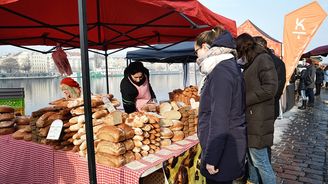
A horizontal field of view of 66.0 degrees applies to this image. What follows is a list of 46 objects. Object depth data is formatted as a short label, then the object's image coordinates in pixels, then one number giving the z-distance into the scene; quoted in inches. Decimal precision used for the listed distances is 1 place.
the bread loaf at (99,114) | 99.6
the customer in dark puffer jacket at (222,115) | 66.2
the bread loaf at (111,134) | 83.6
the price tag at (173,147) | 100.5
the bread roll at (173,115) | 113.7
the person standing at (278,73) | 119.3
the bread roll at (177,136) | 109.5
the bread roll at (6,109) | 122.1
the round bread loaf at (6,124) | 123.0
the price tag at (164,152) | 94.6
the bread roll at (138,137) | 92.0
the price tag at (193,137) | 115.0
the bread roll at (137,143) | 91.6
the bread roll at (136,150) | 90.8
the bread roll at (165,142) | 103.1
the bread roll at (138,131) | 92.4
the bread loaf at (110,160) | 81.8
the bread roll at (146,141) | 94.0
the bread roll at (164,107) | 122.8
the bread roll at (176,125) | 111.1
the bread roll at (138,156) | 89.1
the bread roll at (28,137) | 112.0
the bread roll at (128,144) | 87.6
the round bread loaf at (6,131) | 122.9
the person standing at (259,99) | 104.9
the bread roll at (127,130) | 88.6
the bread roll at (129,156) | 85.5
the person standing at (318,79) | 632.6
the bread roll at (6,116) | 122.8
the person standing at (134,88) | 147.9
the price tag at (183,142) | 107.7
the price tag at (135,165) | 81.0
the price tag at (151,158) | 87.1
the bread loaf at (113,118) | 93.4
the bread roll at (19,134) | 115.0
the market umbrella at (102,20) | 109.2
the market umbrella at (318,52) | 602.4
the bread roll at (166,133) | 104.3
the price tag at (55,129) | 96.7
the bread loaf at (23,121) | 126.9
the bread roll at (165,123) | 110.0
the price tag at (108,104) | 108.1
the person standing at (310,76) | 426.3
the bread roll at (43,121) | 101.0
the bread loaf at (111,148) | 82.4
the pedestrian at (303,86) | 434.8
